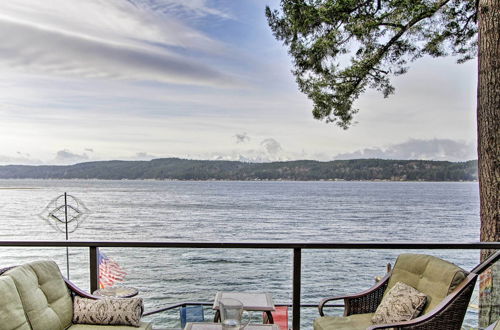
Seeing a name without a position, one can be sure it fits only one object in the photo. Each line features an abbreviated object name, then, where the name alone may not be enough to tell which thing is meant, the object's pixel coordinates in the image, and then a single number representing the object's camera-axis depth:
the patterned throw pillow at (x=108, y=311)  2.98
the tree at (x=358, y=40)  6.07
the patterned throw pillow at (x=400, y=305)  2.98
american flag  4.42
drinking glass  2.48
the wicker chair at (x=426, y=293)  2.78
